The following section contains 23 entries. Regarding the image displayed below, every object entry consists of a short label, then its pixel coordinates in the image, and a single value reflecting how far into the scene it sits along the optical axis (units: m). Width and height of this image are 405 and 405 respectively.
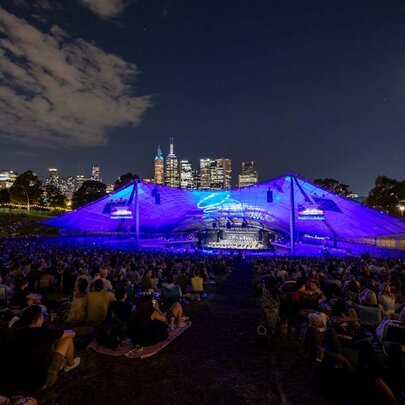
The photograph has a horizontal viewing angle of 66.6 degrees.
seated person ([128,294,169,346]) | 5.84
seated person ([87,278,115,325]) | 6.88
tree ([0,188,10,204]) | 90.55
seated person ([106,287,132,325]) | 6.52
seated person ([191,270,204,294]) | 11.53
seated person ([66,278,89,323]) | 6.96
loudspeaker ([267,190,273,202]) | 31.67
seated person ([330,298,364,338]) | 6.82
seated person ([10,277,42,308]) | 7.54
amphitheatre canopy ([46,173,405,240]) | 27.02
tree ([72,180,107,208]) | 95.31
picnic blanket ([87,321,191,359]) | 5.71
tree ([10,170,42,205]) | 85.19
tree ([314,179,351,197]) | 86.38
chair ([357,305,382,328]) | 7.08
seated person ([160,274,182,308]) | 8.51
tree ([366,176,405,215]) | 58.25
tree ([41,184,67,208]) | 103.69
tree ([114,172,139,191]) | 99.44
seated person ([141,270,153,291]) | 9.82
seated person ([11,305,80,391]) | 4.19
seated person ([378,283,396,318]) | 7.56
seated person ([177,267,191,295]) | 11.49
